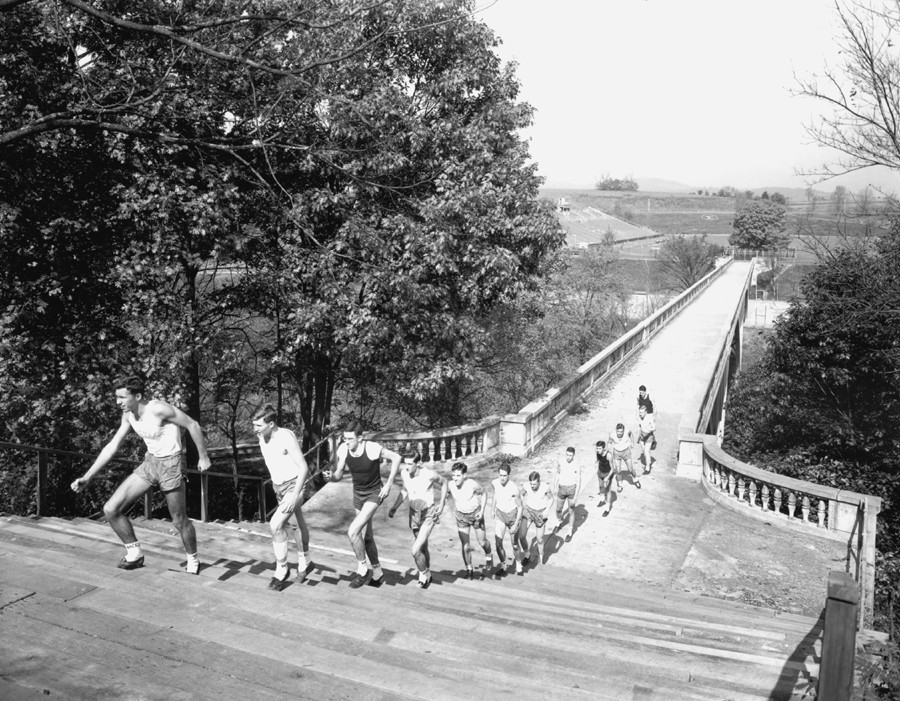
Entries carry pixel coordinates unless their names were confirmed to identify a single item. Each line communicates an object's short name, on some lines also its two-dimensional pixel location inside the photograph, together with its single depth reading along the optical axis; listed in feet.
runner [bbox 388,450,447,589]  25.64
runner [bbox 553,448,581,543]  34.83
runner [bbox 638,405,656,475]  47.24
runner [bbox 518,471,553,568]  30.89
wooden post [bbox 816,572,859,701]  12.80
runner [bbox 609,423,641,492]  40.86
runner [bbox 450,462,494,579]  27.66
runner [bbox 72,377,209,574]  21.07
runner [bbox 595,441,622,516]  40.04
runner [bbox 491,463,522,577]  29.32
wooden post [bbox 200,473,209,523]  28.66
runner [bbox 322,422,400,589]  23.45
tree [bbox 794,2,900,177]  42.19
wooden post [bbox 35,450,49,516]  27.17
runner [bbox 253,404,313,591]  21.70
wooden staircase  15.74
